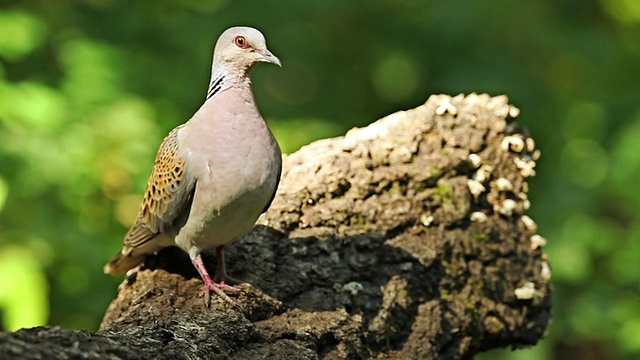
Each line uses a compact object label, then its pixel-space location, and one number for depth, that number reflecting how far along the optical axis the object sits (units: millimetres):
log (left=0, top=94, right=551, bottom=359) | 6691
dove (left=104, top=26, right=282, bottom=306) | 6566
